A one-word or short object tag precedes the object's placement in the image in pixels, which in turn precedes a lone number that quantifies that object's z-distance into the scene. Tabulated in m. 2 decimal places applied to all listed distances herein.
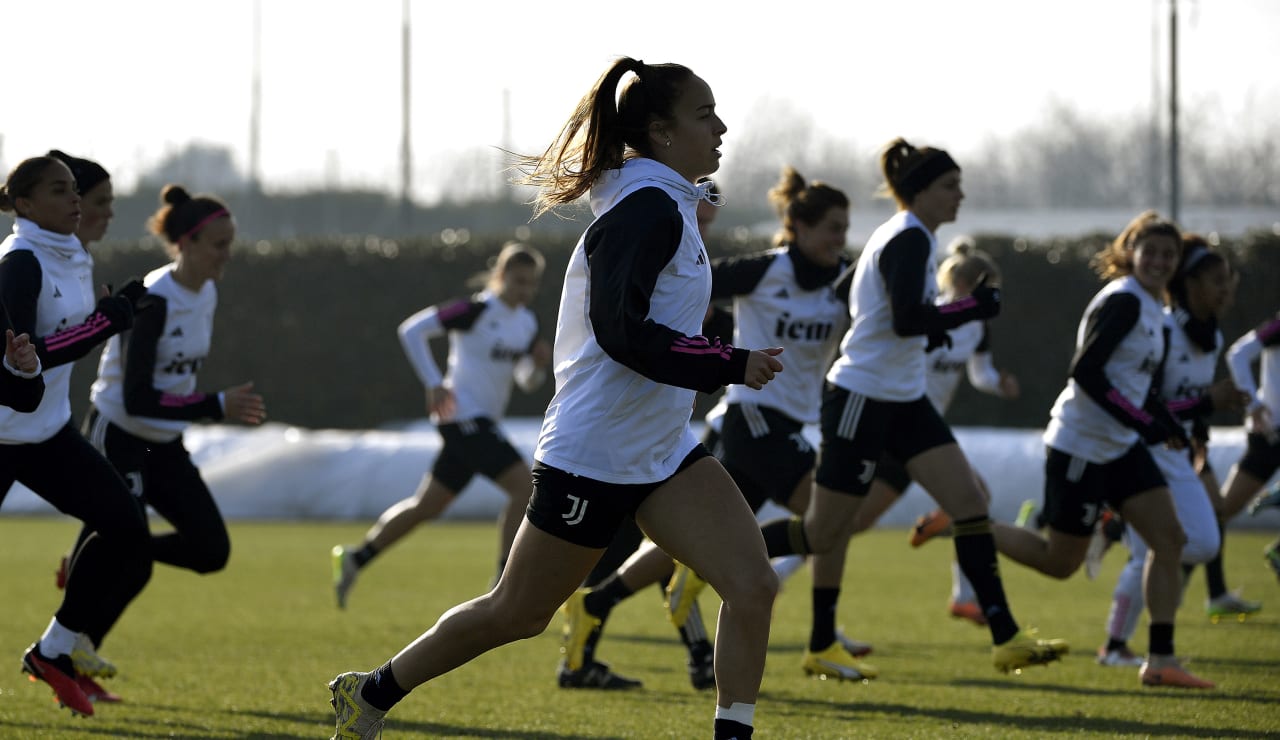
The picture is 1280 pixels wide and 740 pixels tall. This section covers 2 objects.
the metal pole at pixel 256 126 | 73.00
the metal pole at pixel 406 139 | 65.19
